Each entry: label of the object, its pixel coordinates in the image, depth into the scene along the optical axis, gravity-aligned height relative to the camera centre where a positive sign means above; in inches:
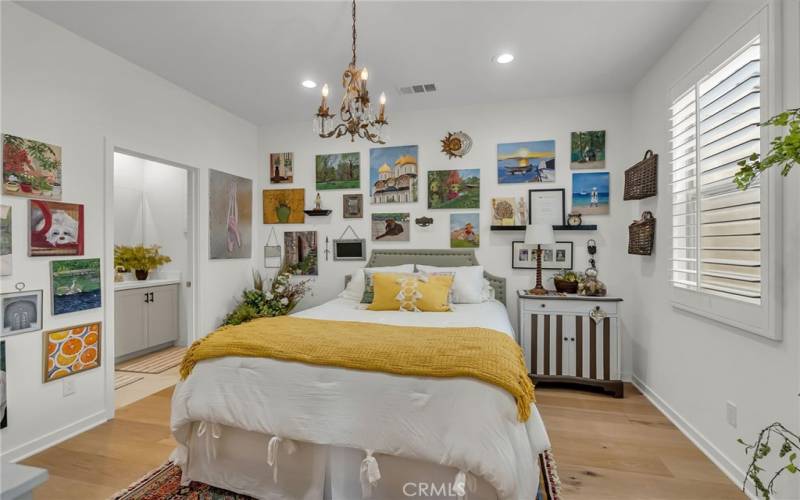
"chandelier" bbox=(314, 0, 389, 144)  79.7 +30.1
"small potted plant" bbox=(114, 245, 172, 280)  179.2 -5.5
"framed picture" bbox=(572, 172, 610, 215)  144.5 +20.9
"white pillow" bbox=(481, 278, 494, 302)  137.2 -16.4
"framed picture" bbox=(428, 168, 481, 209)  155.1 +24.7
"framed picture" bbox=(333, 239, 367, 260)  168.1 -0.4
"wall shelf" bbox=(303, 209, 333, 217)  169.9 +16.0
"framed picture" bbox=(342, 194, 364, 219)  167.9 +18.8
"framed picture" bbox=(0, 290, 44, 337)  88.9 -15.2
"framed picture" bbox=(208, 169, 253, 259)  154.6 +14.1
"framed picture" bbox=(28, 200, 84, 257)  94.1 +5.2
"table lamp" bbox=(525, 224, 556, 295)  134.0 +4.6
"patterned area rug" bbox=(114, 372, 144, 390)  138.2 -49.4
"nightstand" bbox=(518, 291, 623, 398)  126.5 -31.2
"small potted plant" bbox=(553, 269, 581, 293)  138.9 -12.4
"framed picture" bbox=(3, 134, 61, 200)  89.4 +19.8
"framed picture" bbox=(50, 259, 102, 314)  98.7 -9.8
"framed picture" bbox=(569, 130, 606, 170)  144.4 +37.4
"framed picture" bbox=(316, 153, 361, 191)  168.5 +34.7
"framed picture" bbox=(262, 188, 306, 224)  175.9 +20.0
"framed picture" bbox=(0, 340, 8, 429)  87.3 -34.5
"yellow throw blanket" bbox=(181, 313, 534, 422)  64.6 -19.3
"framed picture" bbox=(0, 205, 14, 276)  88.0 +1.5
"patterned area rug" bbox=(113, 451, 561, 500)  74.9 -48.8
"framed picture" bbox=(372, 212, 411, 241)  163.0 +9.5
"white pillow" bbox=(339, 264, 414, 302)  143.0 -14.2
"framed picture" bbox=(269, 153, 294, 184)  177.3 +37.7
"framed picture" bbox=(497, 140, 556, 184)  148.6 +34.1
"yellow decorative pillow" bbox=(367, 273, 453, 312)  118.8 -14.4
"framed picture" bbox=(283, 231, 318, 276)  173.9 -1.8
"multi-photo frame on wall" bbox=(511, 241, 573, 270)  147.0 -2.8
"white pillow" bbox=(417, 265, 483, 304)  131.4 -13.0
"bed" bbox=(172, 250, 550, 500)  60.9 -32.4
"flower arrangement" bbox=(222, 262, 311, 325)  159.6 -22.1
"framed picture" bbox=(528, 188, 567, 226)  147.3 +16.3
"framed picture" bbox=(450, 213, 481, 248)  155.3 +7.4
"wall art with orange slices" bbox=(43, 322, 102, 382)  97.2 -27.4
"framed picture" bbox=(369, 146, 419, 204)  161.9 +32.0
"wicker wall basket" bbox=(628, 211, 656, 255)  119.6 +4.2
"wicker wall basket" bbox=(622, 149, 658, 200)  117.7 +22.6
